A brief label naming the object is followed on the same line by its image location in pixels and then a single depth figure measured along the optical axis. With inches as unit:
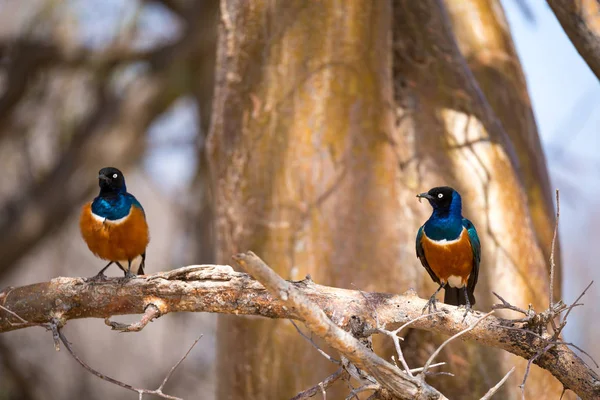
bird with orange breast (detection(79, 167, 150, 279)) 308.0
